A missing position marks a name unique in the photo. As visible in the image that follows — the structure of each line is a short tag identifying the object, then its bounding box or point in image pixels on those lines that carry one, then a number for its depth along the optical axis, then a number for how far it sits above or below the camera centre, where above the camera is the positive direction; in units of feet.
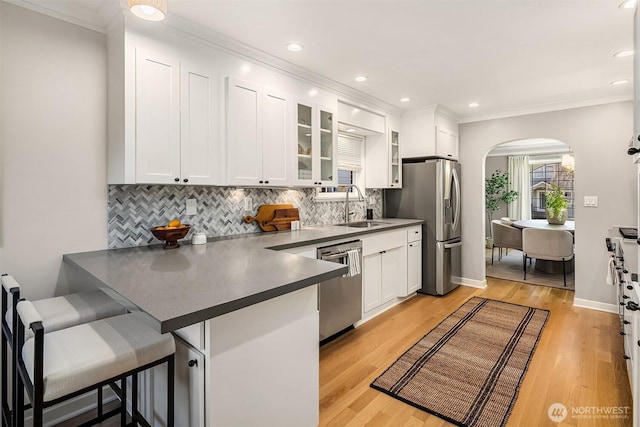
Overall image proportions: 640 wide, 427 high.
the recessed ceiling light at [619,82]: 10.71 +4.11
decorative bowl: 7.19 -0.50
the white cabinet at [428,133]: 13.98 +3.31
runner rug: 6.70 -3.82
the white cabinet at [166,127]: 6.56 +1.73
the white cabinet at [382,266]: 10.87 -1.94
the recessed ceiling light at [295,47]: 8.23 +4.06
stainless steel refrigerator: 13.84 +0.00
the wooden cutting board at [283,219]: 9.89 -0.25
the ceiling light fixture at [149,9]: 4.75 +2.94
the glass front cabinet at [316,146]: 9.96 +2.00
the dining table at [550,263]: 17.61 -2.87
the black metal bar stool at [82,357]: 3.55 -1.69
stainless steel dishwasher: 9.03 -2.36
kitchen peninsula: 3.97 -1.45
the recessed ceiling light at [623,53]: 8.61 +4.06
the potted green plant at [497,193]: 26.58 +1.37
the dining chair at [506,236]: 19.26 -1.51
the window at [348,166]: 13.00 +1.80
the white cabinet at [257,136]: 8.09 +1.91
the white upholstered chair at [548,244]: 15.78 -1.65
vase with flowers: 18.20 -0.01
